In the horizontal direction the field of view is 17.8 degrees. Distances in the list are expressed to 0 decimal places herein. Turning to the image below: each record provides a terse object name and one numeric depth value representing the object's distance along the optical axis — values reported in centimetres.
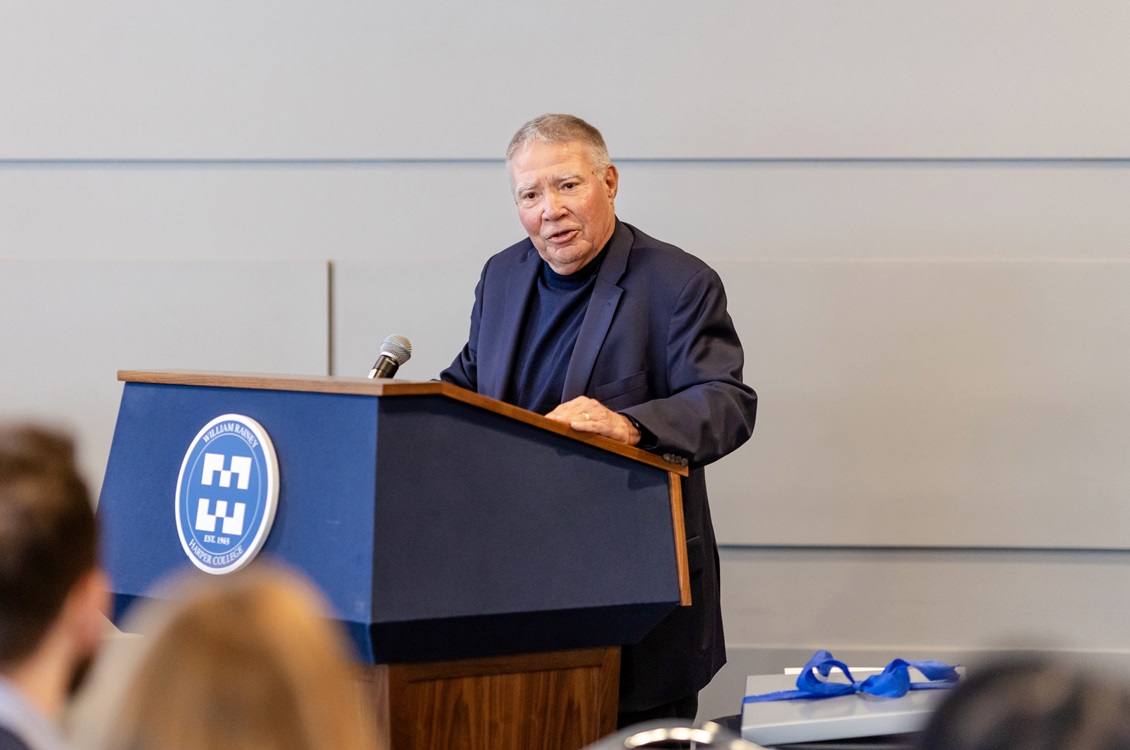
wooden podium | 487
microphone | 515
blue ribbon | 499
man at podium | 537
